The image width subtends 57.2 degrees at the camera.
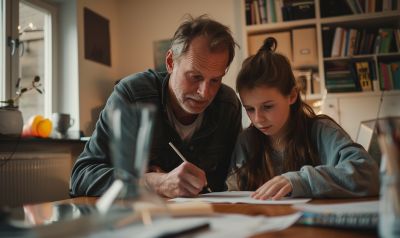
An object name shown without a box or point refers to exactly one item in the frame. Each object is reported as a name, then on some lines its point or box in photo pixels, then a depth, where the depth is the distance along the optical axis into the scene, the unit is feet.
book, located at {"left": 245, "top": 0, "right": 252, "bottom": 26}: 10.24
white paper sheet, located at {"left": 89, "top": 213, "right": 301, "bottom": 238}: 1.59
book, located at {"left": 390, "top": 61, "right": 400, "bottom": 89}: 9.31
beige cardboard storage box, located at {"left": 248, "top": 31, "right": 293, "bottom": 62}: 9.82
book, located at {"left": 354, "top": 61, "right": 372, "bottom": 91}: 9.44
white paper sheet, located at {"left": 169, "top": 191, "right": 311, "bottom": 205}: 2.65
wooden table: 1.56
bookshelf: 9.32
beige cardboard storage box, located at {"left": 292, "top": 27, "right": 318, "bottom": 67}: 9.70
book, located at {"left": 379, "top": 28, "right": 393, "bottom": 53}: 9.52
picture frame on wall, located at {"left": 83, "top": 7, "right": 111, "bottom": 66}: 10.43
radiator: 7.11
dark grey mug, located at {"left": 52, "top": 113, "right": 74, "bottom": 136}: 8.87
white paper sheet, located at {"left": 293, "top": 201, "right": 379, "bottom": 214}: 2.04
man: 3.93
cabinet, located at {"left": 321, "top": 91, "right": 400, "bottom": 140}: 9.18
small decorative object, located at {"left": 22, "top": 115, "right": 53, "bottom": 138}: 8.20
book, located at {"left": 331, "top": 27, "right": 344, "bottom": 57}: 9.62
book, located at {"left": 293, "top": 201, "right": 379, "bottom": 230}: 1.58
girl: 3.67
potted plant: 6.86
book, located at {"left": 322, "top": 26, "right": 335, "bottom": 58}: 9.76
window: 8.21
